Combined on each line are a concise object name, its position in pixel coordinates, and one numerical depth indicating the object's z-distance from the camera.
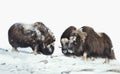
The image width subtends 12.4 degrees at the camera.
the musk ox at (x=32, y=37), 14.33
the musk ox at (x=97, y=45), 13.77
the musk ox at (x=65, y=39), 13.66
